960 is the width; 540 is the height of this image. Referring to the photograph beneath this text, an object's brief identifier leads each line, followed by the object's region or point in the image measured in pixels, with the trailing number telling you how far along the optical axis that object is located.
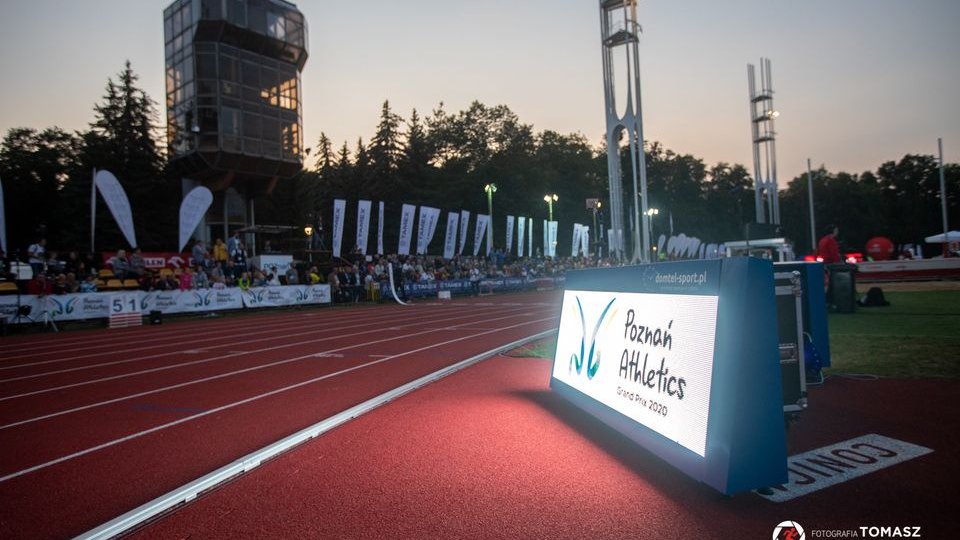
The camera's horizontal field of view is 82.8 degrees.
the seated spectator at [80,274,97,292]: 18.41
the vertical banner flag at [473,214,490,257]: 37.05
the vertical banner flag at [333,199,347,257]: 27.19
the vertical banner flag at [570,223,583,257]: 47.91
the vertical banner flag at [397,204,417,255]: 28.55
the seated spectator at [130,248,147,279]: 21.30
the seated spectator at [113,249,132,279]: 20.75
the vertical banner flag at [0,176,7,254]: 17.66
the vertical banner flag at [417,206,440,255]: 31.77
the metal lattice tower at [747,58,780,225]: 41.28
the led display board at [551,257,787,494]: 3.03
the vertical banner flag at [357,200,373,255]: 27.77
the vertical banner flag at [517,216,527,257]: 43.00
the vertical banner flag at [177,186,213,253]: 24.64
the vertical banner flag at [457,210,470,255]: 35.00
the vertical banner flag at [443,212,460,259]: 33.97
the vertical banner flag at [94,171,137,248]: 21.95
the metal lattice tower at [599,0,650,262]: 17.41
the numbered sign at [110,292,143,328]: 18.12
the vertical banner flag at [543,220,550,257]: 46.09
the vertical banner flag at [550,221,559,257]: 46.62
